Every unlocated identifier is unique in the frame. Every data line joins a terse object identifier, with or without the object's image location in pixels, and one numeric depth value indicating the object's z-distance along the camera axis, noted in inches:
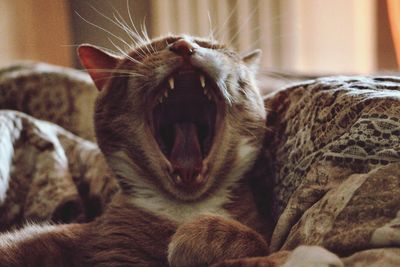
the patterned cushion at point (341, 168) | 15.3
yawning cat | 19.4
